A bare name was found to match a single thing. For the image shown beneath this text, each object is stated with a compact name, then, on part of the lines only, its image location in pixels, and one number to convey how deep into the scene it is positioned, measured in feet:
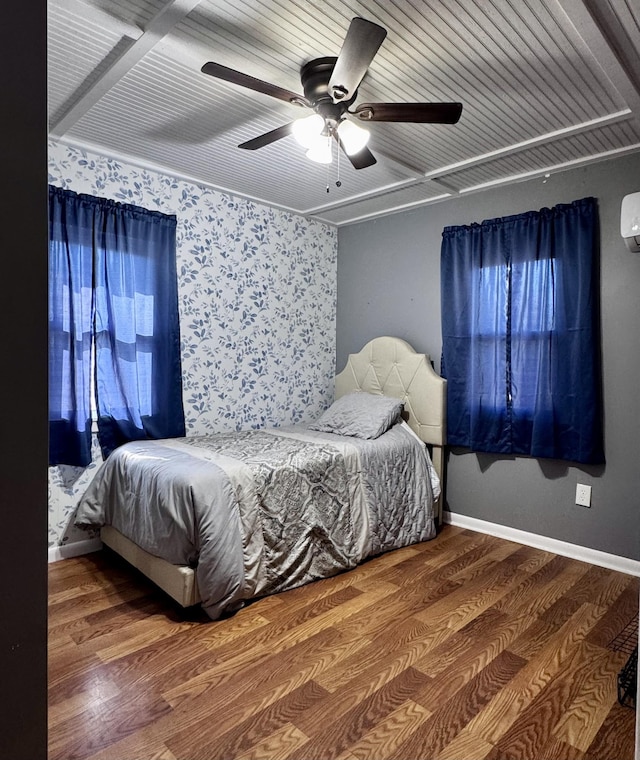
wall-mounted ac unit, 8.02
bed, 7.36
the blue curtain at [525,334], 9.60
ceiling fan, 5.41
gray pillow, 10.94
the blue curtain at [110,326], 9.18
